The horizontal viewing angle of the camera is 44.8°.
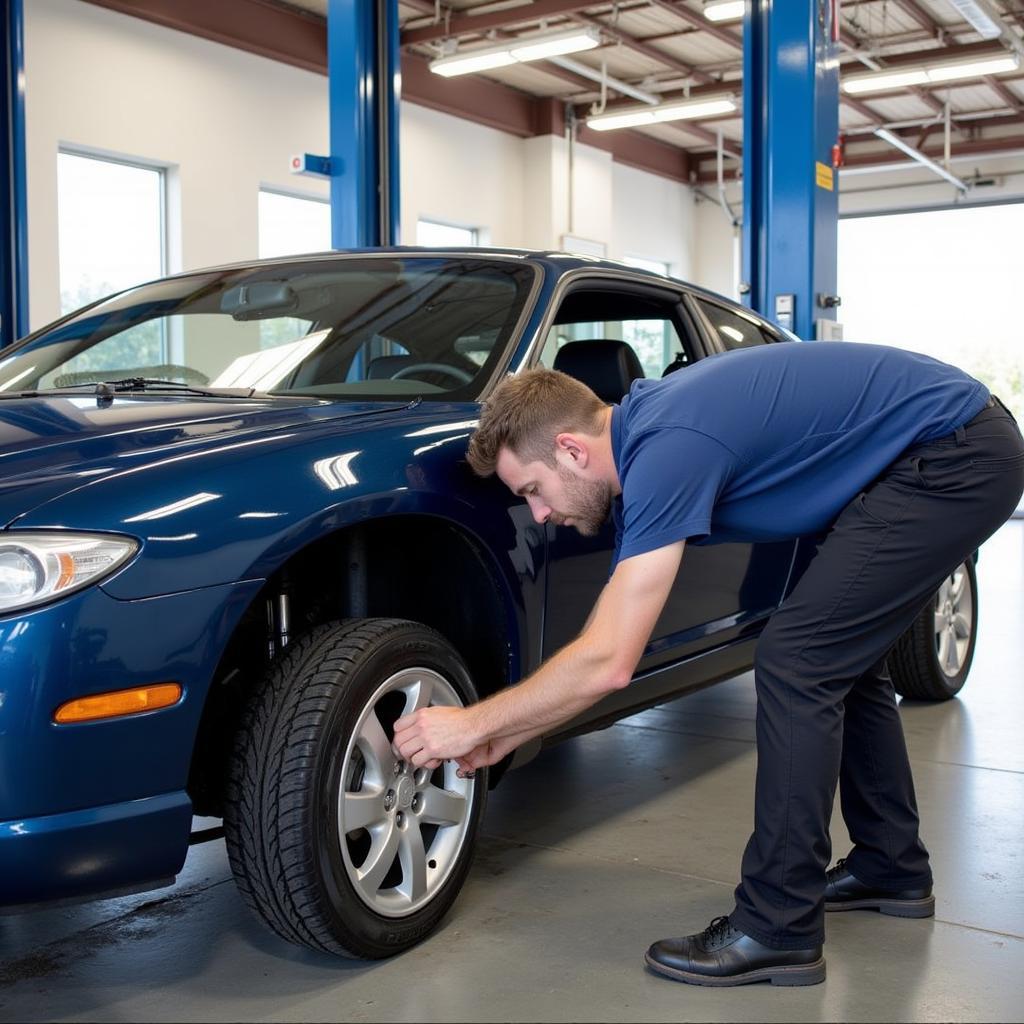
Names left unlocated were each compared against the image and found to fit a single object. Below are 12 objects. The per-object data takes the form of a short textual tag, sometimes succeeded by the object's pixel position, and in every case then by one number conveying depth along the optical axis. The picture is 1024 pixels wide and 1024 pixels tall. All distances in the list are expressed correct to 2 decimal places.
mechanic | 2.10
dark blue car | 1.80
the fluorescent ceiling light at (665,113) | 13.79
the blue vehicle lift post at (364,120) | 7.15
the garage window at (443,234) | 14.60
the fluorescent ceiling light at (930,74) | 11.60
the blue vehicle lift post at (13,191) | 7.12
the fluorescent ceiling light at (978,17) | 10.35
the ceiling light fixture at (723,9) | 10.26
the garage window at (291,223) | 12.38
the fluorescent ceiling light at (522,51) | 11.21
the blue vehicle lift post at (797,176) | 6.23
